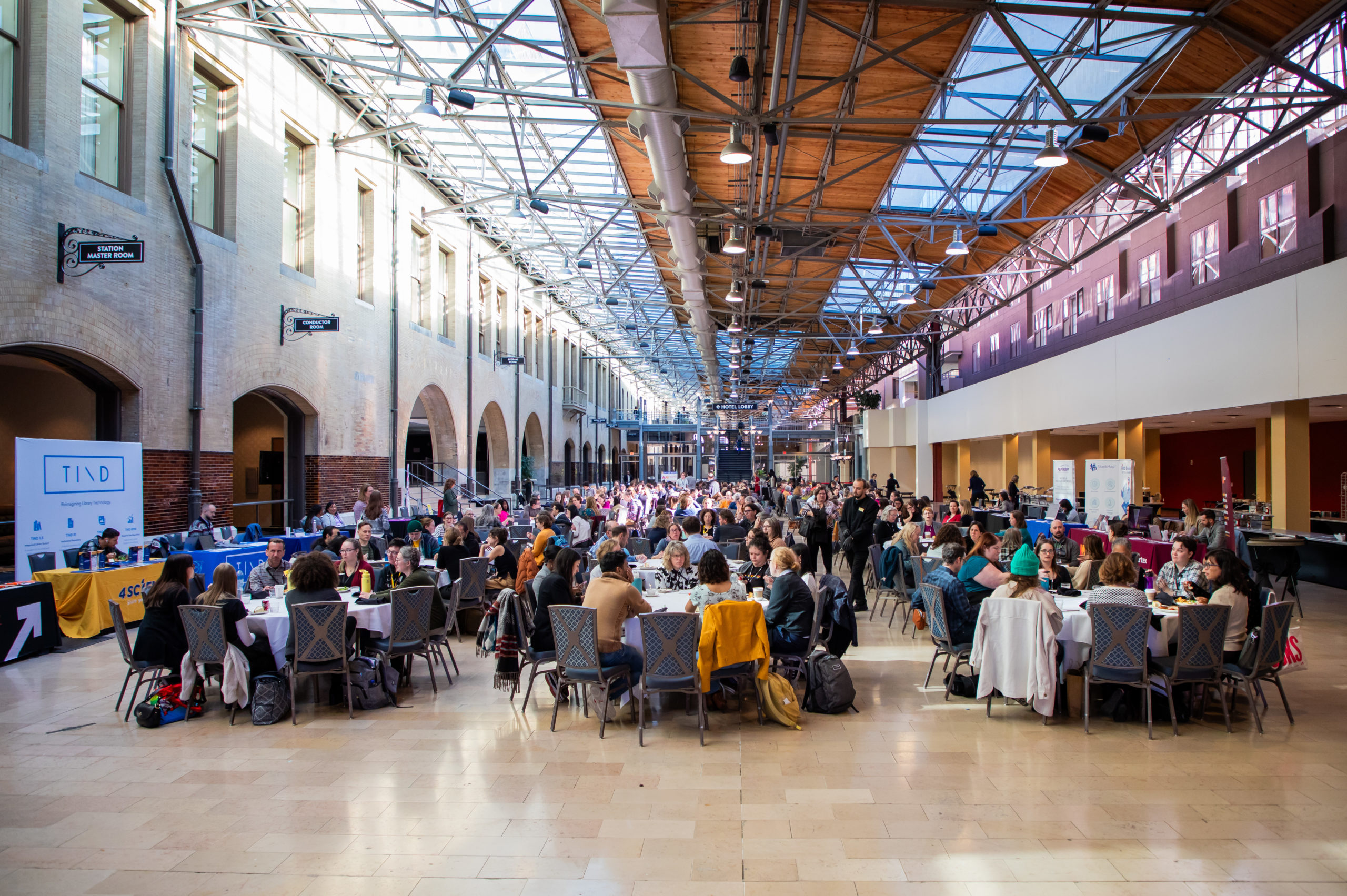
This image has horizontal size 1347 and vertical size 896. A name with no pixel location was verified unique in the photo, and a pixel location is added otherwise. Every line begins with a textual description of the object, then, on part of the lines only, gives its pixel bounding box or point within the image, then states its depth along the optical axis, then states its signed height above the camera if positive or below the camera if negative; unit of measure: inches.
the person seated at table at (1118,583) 217.5 -35.0
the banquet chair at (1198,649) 207.3 -50.3
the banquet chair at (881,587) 350.0 -60.1
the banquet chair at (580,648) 210.4 -49.9
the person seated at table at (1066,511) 527.2 -34.9
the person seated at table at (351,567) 279.6 -38.0
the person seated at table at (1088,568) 277.1 -38.1
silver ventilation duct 250.8 +141.0
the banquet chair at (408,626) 246.7 -51.2
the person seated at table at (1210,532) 376.5 -35.3
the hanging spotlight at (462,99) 370.9 +171.8
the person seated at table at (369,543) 388.8 -40.9
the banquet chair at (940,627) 240.2 -51.3
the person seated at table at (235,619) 222.5 -43.4
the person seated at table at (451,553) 327.9 -37.4
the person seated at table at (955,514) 524.1 -35.8
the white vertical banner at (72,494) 333.4 -12.6
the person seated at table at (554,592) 231.1 -37.9
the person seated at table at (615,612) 216.5 -41.2
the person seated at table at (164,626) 227.0 -46.0
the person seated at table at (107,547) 339.9 -34.8
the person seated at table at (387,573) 284.8 -39.9
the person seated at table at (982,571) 253.6 -36.1
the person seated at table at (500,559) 325.4 -40.6
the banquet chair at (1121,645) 207.2 -48.9
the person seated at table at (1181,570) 258.7 -37.0
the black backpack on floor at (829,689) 229.3 -66.3
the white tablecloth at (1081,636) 219.1 -49.2
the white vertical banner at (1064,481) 597.6 -16.1
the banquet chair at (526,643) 235.5 -54.6
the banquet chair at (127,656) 223.0 -55.0
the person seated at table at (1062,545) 357.4 -40.4
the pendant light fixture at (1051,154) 347.3 +134.4
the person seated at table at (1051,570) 260.2 -37.1
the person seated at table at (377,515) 455.5 -29.5
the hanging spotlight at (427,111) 361.7 +162.0
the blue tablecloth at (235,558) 393.1 -47.2
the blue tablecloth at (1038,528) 565.0 -49.8
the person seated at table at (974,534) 304.7 -28.7
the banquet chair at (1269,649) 209.5 -51.0
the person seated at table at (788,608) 233.9 -43.6
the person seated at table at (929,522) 463.5 -39.5
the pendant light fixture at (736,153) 317.4 +124.5
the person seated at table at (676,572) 276.7 -39.0
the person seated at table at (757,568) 264.8 -36.5
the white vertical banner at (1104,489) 517.7 -19.5
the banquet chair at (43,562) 332.2 -40.5
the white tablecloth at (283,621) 228.4 -47.1
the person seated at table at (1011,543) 324.5 -34.5
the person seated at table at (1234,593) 217.0 -37.2
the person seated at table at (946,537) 330.3 -32.6
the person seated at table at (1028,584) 214.2 -34.1
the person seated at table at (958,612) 241.9 -46.7
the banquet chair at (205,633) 220.7 -47.3
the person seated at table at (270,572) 264.1 -36.8
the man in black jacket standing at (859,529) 385.1 -33.0
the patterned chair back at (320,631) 223.6 -47.5
